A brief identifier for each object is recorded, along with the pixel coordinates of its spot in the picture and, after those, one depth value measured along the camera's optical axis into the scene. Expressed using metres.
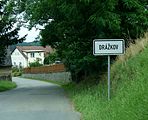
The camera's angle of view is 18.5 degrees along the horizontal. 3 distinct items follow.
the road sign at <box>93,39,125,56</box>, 13.24
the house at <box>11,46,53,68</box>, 146.38
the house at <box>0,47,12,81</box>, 69.50
